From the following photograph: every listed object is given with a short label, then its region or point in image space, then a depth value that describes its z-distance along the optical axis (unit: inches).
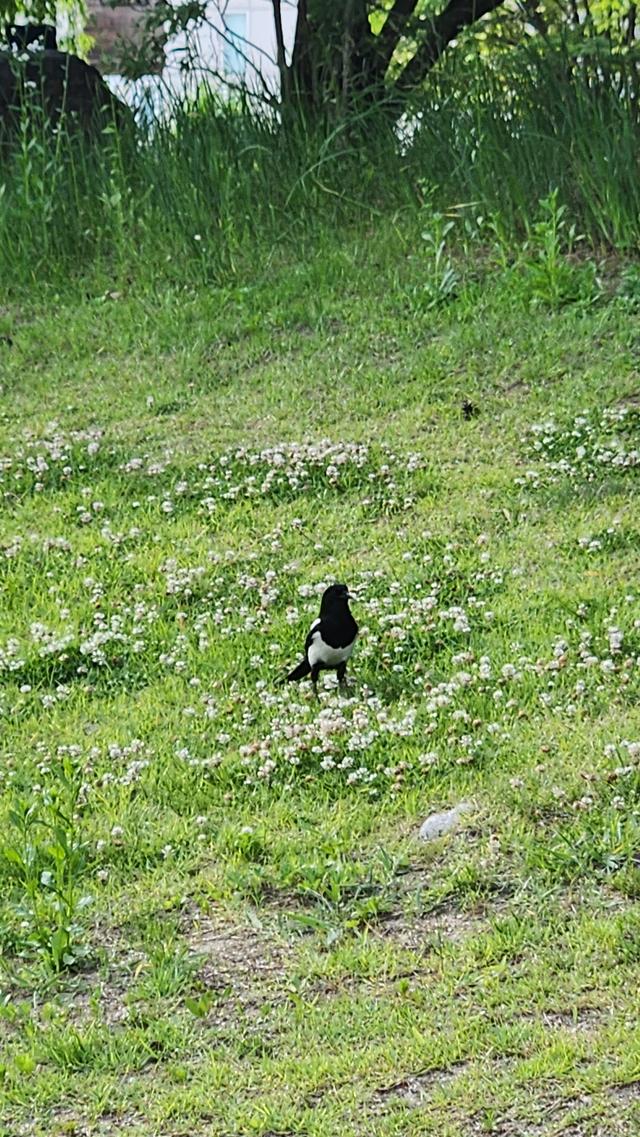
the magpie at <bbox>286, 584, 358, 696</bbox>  396.2
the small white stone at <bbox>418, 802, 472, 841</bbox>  338.0
